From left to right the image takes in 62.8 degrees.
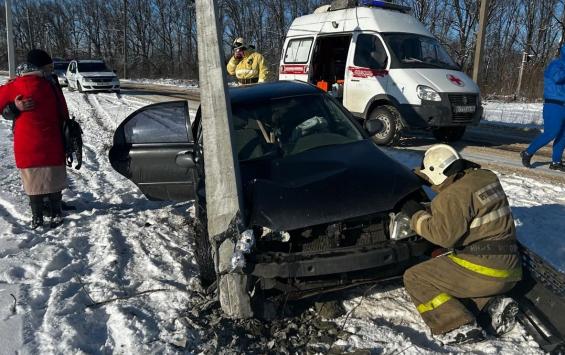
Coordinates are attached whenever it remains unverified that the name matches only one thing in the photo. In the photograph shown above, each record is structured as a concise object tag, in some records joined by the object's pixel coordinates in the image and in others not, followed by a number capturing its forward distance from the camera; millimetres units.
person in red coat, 4555
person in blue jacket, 6691
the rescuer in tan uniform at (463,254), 2758
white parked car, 20656
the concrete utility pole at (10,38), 15163
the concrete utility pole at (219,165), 2924
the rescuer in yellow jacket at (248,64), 8453
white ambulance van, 8305
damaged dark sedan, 2893
